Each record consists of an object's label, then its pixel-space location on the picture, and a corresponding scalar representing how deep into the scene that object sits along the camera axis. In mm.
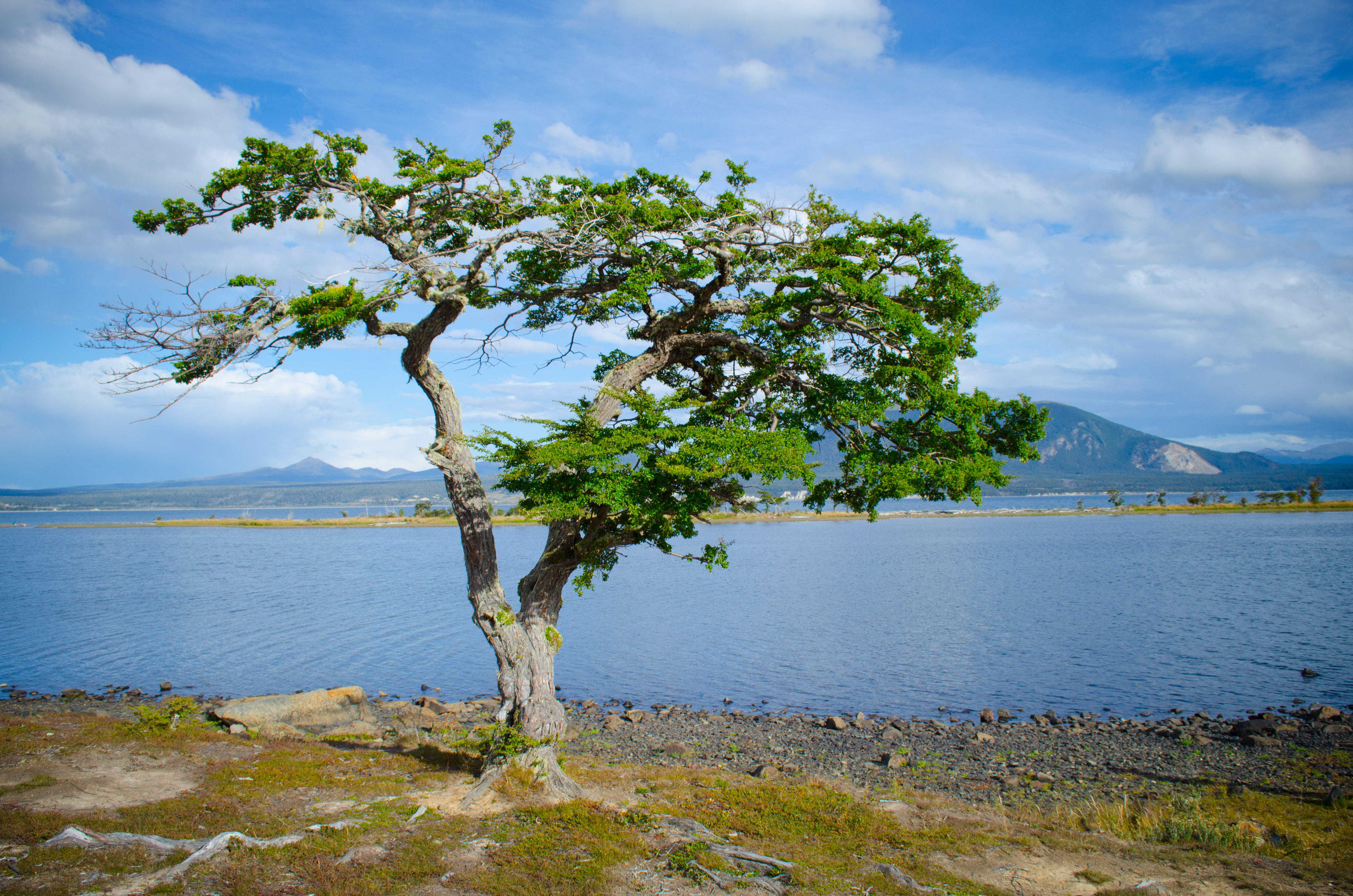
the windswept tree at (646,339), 10984
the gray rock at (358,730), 19281
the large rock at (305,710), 18875
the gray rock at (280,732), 17828
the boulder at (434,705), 23203
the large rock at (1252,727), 19984
